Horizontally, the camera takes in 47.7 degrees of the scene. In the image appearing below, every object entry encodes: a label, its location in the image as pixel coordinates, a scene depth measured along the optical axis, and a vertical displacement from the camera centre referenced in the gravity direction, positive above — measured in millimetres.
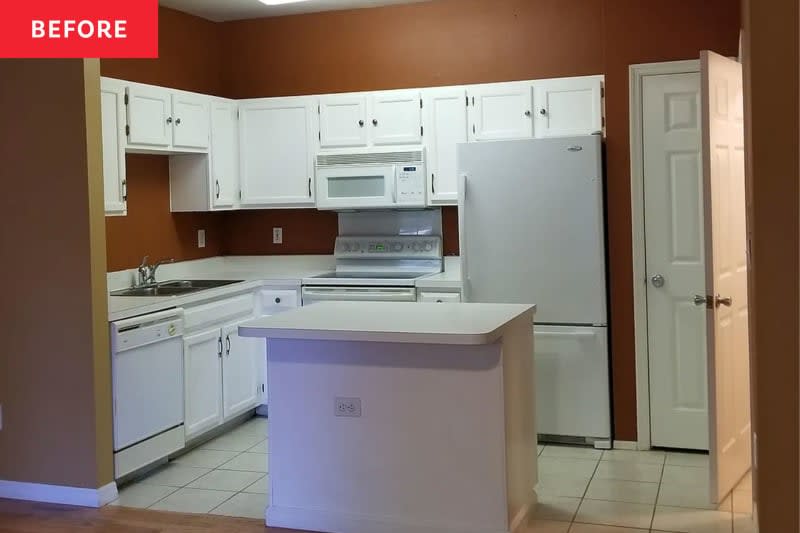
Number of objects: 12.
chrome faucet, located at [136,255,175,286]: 5336 -161
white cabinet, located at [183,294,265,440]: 4796 -678
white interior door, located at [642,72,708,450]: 4555 -105
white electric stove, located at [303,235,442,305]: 5273 -179
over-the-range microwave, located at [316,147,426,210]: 5395 +377
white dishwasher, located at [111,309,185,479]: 4199 -686
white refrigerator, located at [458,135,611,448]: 4719 -92
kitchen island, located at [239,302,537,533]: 3354 -696
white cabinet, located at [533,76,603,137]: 4988 +727
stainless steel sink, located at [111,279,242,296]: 5188 -245
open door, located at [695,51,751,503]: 3725 -174
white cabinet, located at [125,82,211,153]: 4812 +712
